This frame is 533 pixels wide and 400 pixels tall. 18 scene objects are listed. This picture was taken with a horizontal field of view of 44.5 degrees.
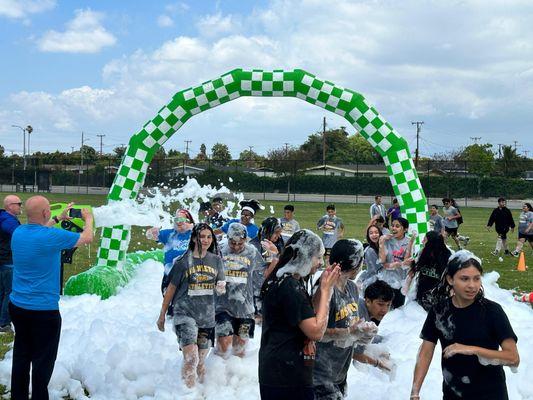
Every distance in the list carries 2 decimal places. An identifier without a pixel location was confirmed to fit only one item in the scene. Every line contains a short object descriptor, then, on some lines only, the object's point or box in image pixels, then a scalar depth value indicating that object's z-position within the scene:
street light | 49.33
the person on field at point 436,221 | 15.75
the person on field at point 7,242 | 7.88
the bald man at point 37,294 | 4.84
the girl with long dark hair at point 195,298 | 5.94
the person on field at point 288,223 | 11.89
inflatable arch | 10.35
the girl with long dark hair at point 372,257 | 8.64
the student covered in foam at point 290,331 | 3.51
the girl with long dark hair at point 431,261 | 7.61
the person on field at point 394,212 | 14.79
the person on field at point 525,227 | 16.41
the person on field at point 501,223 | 17.08
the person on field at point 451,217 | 18.22
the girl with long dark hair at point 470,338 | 3.40
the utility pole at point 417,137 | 69.53
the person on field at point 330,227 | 14.11
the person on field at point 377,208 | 16.77
